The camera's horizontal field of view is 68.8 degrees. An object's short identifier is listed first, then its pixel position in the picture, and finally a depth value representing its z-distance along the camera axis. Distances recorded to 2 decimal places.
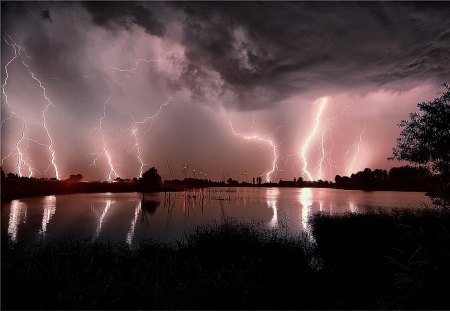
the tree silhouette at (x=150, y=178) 159.88
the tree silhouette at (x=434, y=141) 22.69
